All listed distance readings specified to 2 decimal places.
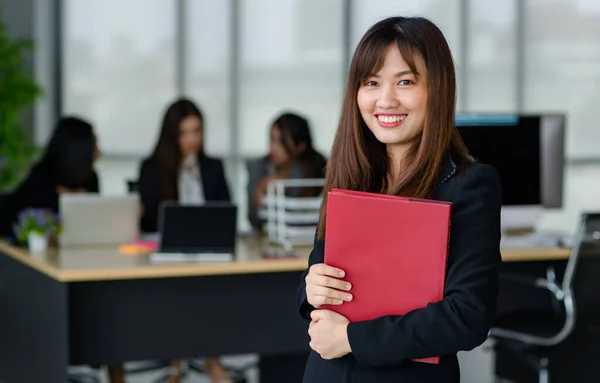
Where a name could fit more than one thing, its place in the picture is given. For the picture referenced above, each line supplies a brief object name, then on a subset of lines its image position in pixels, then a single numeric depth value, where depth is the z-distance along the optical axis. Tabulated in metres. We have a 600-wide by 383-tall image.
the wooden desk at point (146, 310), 3.67
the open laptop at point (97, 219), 4.28
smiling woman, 1.52
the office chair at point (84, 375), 5.16
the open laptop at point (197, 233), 3.90
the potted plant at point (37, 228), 4.20
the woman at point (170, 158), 5.04
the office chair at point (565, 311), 3.98
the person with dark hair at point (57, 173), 4.55
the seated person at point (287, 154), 5.13
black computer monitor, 4.47
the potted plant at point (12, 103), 6.45
